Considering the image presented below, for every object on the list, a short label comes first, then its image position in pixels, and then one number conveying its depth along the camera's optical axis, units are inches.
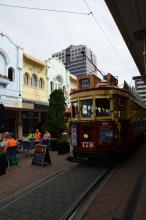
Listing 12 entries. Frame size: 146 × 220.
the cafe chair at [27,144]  338.3
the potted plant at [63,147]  373.4
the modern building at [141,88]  3708.2
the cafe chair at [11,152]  262.4
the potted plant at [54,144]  428.1
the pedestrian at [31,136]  380.9
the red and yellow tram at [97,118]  244.7
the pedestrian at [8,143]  274.9
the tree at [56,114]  492.7
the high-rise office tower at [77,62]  3457.2
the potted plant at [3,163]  227.9
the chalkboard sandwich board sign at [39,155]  270.5
